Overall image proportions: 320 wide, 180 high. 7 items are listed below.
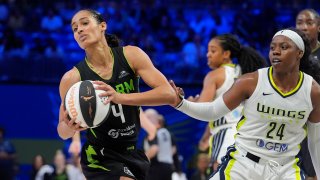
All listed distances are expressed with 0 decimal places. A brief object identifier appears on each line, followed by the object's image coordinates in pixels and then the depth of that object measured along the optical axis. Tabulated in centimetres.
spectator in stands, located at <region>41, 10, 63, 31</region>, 2350
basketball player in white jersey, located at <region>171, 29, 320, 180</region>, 718
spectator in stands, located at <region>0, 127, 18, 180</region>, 1066
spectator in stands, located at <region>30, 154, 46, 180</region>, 1826
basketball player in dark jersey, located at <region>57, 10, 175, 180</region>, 754
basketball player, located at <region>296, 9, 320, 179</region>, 960
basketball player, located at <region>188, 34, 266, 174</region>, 1014
